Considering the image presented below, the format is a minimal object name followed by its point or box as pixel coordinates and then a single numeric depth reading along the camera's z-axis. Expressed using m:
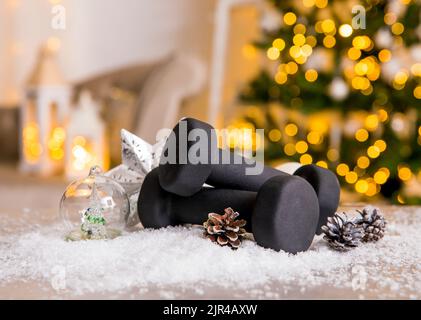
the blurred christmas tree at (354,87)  2.08
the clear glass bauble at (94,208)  0.83
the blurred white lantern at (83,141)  2.30
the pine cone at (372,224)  0.83
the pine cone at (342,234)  0.77
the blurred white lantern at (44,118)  2.45
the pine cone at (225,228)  0.75
